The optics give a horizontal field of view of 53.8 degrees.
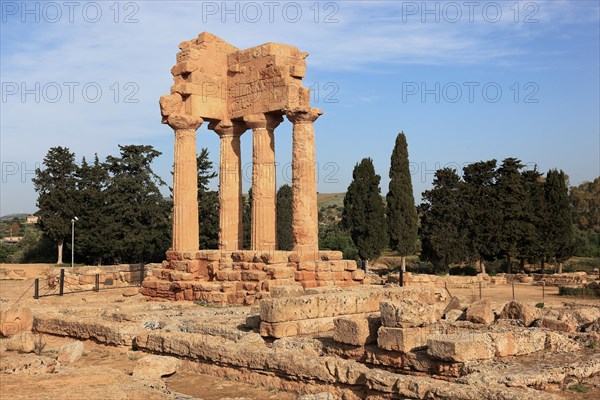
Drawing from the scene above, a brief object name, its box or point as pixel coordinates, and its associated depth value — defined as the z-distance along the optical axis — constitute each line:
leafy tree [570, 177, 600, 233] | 71.44
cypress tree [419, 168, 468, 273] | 41.19
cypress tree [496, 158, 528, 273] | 40.75
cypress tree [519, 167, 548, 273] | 41.09
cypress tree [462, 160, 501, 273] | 40.88
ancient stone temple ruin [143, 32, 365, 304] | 18.88
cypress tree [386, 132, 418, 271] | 42.59
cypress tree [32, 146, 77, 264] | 44.25
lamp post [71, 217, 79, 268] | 41.96
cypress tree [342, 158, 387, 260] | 43.69
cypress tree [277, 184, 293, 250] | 45.97
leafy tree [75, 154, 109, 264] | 42.94
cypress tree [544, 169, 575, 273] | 41.72
